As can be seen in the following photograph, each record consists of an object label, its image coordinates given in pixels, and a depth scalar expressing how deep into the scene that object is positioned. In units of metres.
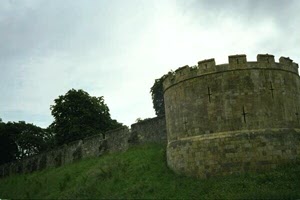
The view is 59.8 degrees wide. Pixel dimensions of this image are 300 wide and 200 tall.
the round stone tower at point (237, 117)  11.73
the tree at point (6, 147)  33.47
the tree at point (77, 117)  28.48
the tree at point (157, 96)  36.55
